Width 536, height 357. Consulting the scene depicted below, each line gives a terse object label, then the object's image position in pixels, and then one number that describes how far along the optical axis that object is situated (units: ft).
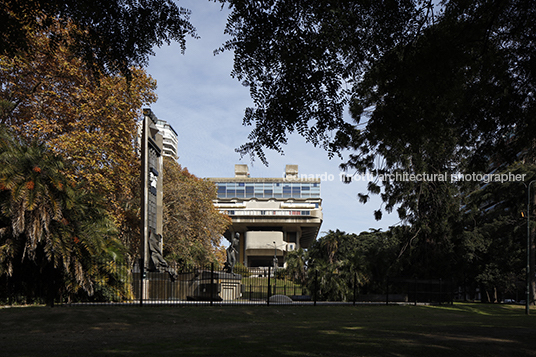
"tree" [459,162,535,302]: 118.62
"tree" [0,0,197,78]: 24.56
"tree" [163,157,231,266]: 108.37
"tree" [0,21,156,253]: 71.41
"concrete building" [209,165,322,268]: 301.22
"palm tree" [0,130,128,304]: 55.16
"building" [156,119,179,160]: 450.87
